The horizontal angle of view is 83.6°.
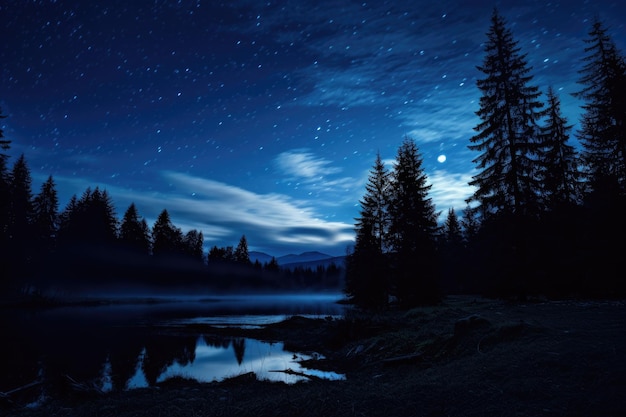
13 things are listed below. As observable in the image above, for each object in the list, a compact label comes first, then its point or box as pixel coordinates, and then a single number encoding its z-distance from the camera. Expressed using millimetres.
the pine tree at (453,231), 66125
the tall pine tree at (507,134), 23375
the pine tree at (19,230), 51081
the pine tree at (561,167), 29109
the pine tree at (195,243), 103981
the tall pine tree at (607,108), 25250
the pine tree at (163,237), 84000
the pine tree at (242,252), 117438
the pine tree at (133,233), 75125
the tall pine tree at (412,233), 30562
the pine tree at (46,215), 56681
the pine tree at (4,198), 39281
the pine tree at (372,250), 37531
